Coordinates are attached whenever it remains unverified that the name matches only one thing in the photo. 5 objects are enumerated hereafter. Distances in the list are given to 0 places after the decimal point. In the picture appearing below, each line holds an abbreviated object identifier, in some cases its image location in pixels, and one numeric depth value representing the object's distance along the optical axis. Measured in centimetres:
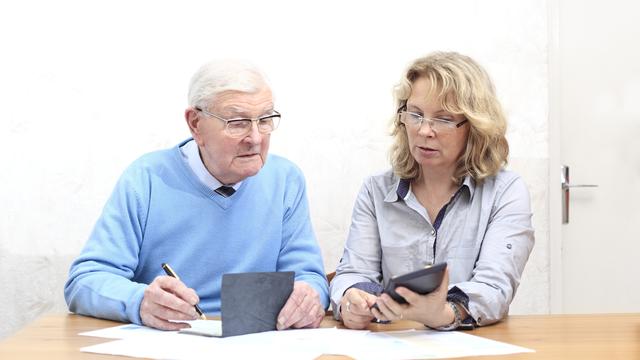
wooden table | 163
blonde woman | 218
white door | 376
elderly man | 217
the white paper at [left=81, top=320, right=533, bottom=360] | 160
